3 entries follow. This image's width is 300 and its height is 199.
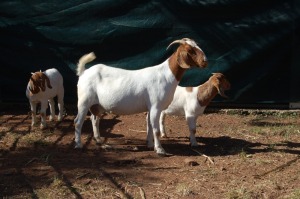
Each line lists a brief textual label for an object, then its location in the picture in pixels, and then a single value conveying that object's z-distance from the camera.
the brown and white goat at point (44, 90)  7.22
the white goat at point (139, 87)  6.00
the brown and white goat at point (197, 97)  6.42
